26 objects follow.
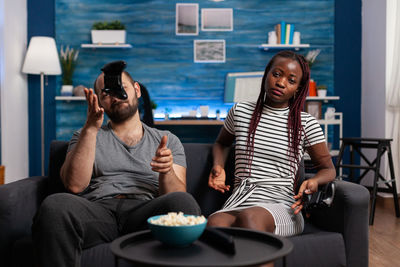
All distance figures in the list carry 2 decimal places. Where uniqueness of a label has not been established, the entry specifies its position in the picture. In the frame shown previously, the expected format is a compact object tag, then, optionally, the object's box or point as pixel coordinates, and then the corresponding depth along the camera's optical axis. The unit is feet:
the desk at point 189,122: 14.93
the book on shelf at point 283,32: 15.61
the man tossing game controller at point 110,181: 4.78
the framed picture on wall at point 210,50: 16.19
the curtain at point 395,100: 13.96
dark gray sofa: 5.61
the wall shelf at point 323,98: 15.53
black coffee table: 3.45
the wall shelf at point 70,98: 15.53
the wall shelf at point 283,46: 15.49
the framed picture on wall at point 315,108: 15.94
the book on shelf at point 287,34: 15.67
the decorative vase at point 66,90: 15.61
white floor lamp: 14.67
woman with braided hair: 6.15
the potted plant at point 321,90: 15.62
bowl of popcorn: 3.71
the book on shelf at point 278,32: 15.74
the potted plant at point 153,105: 15.55
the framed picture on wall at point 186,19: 16.08
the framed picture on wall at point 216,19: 16.11
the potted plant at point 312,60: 15.71
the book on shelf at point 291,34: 15.64
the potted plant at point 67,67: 15.62
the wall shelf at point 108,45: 15.48
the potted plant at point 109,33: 15.53
